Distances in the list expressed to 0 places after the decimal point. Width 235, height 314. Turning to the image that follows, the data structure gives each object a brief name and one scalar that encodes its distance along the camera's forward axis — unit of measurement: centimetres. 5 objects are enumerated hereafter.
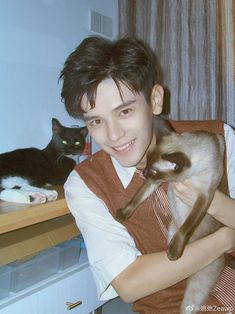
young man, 99
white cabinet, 121
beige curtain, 194
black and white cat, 131
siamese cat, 102
